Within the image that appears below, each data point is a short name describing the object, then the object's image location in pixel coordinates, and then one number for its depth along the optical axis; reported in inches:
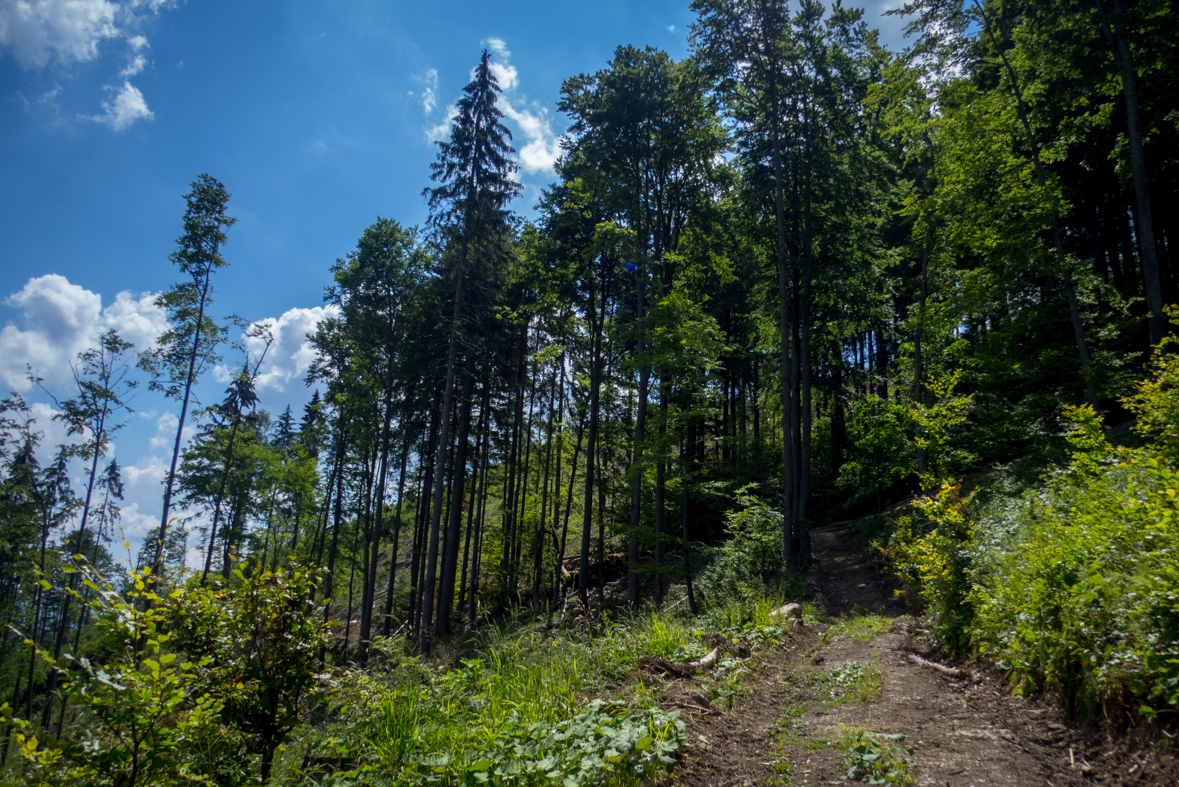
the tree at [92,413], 762.8
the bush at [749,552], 503.2
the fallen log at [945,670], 194.1
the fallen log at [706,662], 210.4
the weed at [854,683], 183.8
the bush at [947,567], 221.8
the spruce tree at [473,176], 637.9
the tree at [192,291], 660.1
